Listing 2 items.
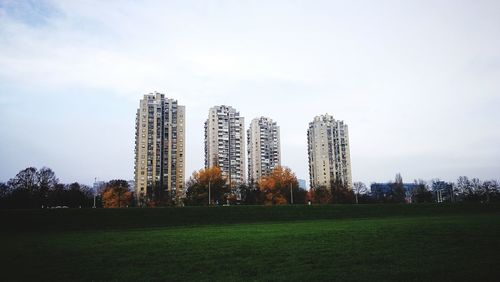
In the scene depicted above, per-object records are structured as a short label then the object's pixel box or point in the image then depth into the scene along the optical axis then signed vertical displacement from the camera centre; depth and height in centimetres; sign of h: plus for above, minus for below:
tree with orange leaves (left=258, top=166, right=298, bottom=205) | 8838 +195
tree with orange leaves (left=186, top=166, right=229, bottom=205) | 9169 +191
